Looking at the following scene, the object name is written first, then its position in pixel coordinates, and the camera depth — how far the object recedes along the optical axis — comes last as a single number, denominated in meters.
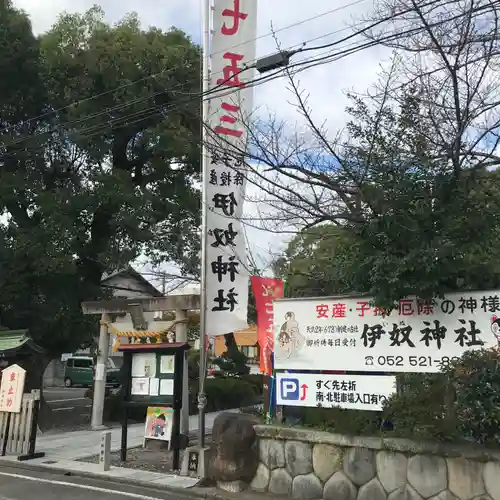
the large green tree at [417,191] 6.84
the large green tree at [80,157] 15.23
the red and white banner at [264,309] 9.63
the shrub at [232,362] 21.13
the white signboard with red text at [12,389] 11.09
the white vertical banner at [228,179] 9.59
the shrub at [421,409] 6.35
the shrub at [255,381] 24.01
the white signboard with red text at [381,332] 6.78
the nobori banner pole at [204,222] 9.09
